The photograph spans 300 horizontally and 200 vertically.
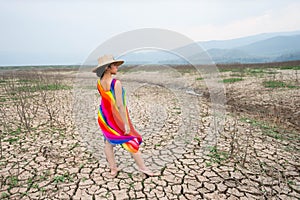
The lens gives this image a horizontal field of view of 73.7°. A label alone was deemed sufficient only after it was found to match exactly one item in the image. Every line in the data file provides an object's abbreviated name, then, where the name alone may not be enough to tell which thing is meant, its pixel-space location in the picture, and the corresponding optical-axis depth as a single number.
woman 1.96
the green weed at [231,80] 10.07
